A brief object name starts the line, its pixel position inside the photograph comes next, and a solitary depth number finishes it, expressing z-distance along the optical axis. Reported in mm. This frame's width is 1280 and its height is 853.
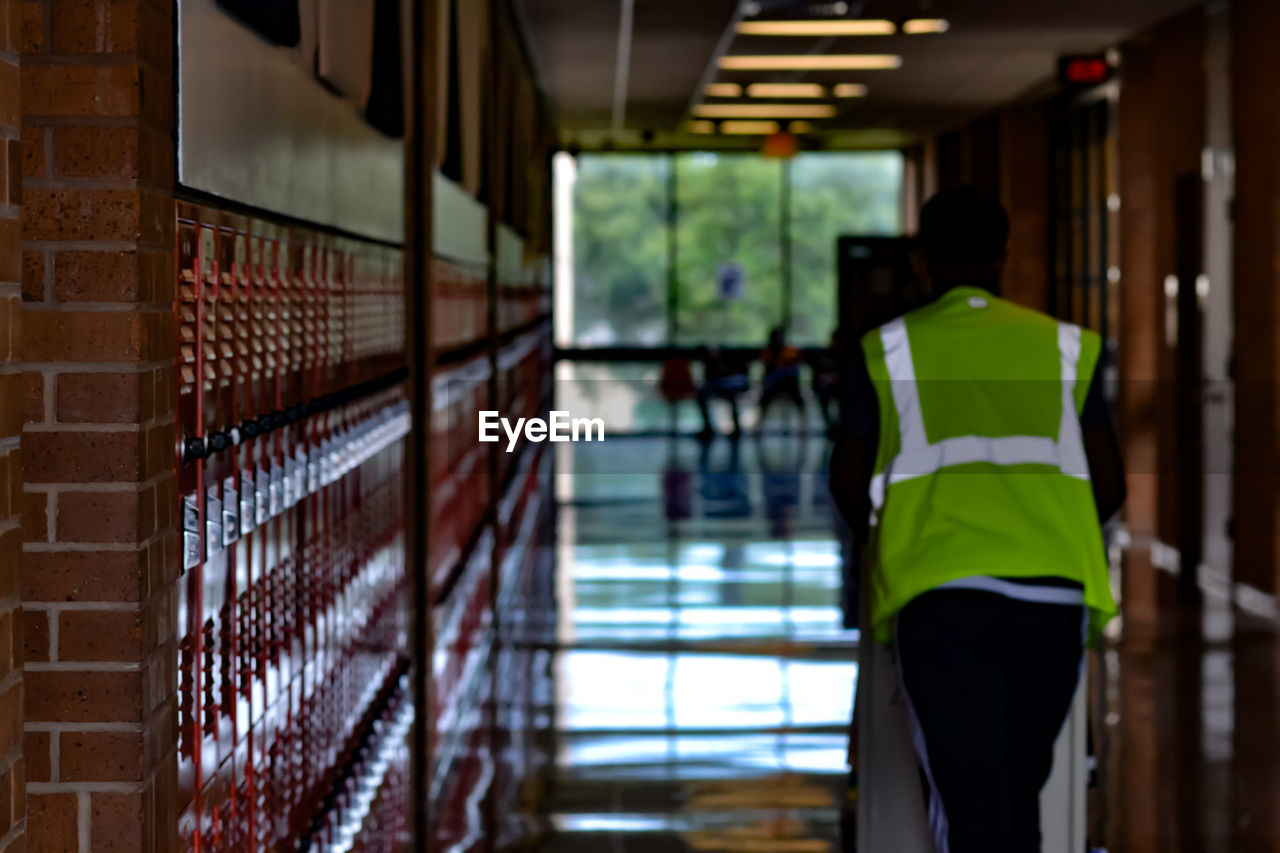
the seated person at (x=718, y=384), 16406
